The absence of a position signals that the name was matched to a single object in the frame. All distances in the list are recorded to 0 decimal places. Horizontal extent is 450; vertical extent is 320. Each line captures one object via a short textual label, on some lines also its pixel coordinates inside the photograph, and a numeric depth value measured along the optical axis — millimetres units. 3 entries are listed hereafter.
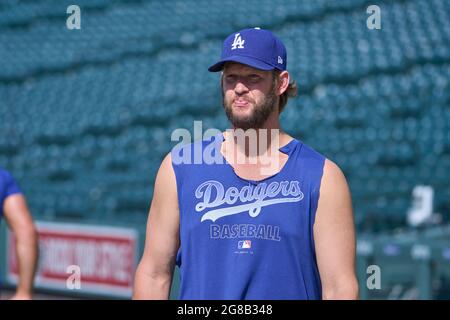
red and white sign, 20141
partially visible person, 8687
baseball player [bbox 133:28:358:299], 5254
